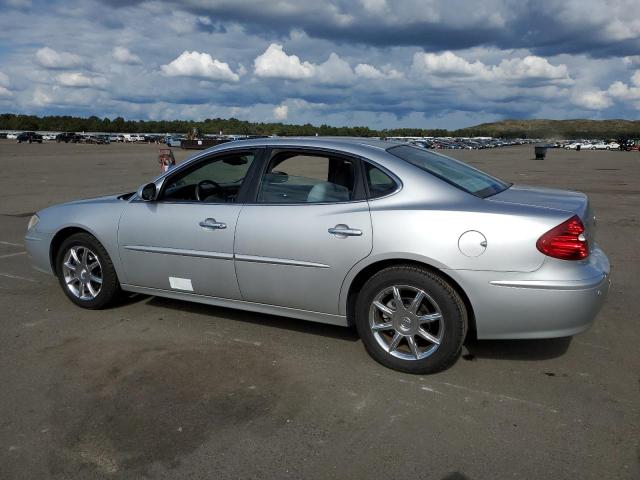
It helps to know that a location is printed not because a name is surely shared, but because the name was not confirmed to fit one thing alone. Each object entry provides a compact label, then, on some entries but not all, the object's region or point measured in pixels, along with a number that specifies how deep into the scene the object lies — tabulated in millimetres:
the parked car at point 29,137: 76938
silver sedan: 3578
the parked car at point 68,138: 87500
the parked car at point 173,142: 70500
